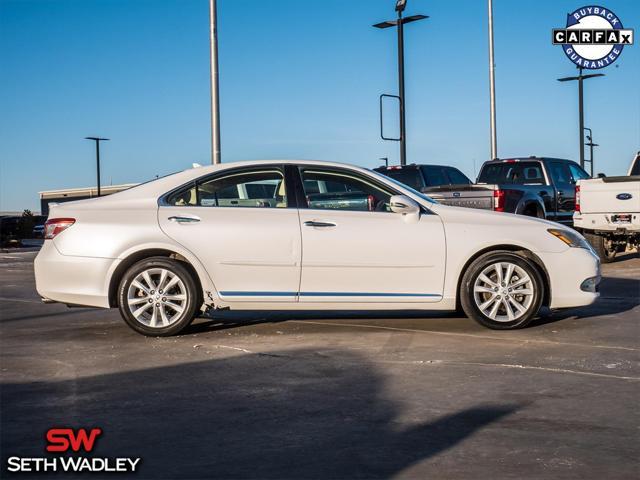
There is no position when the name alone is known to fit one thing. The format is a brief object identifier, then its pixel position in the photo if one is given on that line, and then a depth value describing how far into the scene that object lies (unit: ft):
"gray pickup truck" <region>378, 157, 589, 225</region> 48.67
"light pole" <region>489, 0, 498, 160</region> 97.81
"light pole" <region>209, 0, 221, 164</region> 56.85
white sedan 25.66
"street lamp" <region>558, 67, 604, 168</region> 102.47
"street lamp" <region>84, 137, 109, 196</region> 207.31
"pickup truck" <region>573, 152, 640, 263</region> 49.36
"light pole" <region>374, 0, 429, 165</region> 71.20
